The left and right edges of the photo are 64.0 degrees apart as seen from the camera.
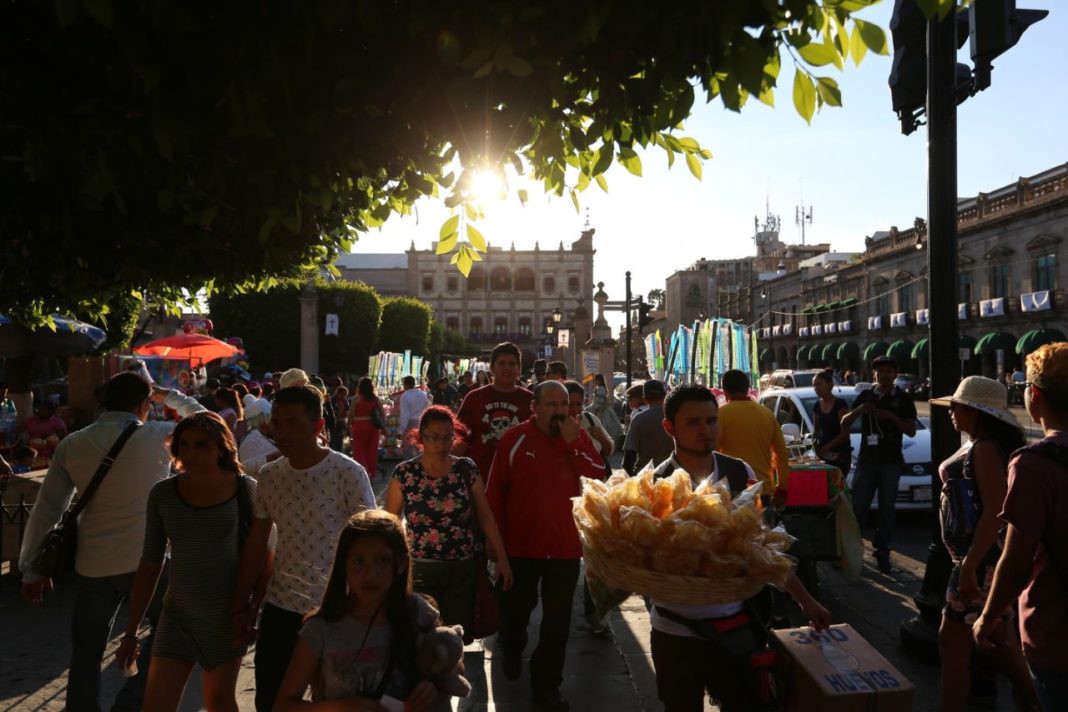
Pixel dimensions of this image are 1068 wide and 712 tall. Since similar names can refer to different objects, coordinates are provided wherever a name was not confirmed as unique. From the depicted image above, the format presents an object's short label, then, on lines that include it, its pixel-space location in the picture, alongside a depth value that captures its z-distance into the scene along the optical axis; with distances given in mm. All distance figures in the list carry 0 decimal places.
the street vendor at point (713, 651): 3070
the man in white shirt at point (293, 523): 3695
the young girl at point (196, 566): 3576
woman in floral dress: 4625
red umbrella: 14984
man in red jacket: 4855
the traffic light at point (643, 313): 24400
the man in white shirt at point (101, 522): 3973
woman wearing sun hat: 3730
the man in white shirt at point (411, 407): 13570
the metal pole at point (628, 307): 26100
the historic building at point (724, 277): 84250
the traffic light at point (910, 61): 5336
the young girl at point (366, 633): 2809
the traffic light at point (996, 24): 4668
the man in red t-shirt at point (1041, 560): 2818
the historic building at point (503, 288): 93125
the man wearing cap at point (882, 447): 7680
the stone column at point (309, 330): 25172
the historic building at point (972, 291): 37375
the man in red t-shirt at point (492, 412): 6398
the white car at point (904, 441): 9508
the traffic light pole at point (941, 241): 5266
